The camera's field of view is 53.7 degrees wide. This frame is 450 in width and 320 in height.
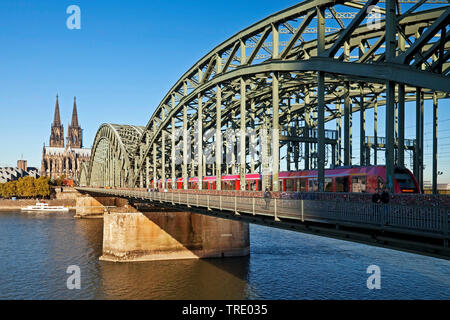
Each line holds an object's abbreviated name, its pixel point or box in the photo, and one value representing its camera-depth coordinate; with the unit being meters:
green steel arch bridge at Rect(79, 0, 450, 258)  16.70
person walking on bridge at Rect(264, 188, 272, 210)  19.49
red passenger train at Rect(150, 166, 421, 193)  23.89
